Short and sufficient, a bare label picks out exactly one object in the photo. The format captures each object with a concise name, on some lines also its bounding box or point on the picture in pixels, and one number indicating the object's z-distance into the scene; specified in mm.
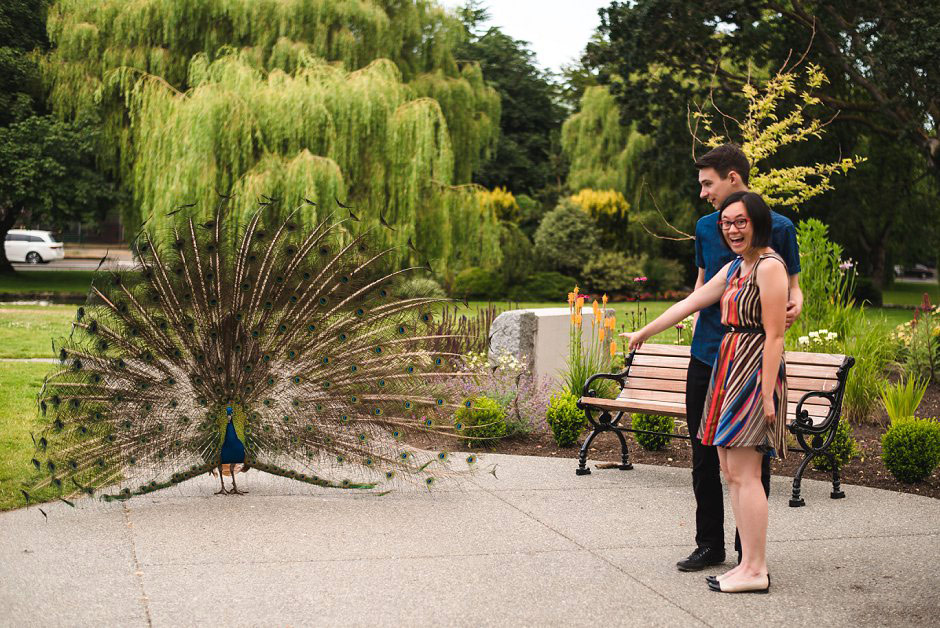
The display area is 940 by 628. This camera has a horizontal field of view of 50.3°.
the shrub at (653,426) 8234
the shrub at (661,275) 31234
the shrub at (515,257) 29422
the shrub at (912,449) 7031
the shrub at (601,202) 32062
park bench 6688
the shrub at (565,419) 8352
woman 4434
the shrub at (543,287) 29203
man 4785
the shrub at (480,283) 28922
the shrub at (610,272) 29953
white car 44344
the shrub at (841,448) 7285
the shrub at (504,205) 32125
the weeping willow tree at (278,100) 18906
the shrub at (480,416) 8234
